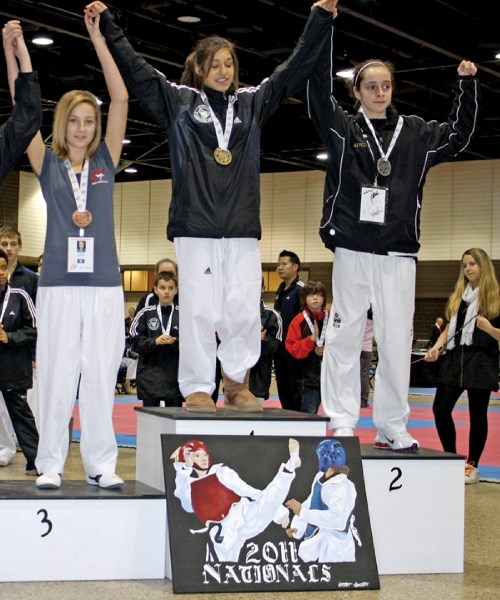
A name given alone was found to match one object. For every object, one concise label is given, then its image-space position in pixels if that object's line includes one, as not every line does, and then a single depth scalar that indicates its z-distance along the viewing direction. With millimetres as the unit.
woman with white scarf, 7352
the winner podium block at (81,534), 4180
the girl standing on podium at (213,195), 4828
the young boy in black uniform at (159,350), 7223
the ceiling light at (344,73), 15229
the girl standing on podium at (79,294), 4449
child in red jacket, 8547
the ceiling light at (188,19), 14219
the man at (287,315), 8750
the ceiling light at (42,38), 14219
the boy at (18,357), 7094
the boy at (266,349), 8086
